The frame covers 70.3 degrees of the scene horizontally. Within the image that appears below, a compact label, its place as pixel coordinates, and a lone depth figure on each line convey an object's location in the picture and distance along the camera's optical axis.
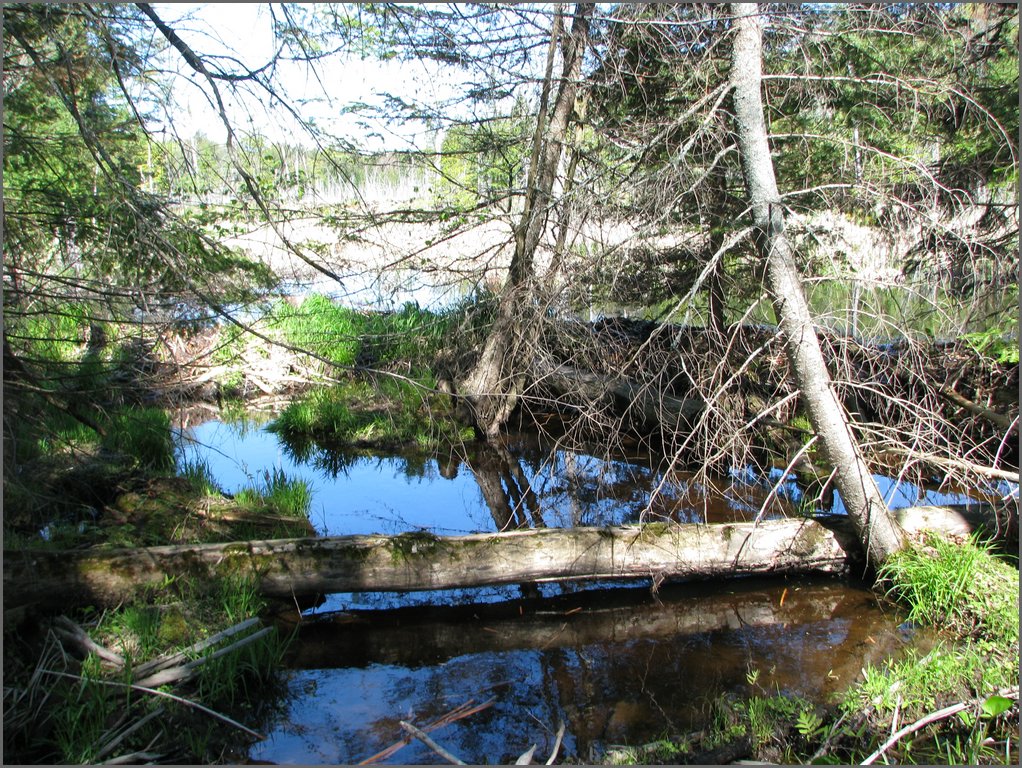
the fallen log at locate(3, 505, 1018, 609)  4.65
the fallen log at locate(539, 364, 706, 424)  7.90
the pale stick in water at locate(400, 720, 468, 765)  3.32
